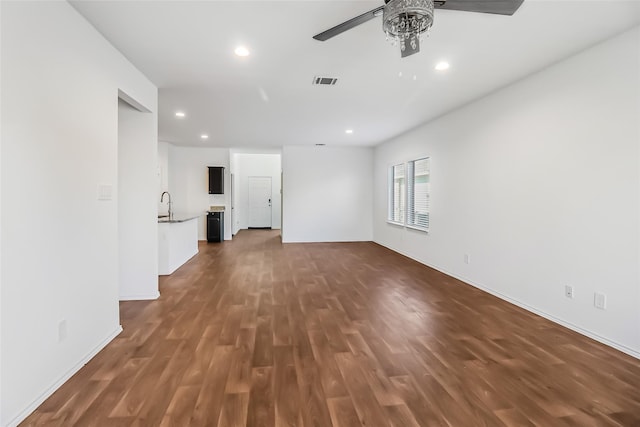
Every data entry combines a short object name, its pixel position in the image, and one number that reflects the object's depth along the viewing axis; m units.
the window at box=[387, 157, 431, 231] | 5.92
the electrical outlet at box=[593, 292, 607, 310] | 2.71
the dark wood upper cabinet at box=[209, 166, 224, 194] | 8.57
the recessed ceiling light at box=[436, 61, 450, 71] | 3.15
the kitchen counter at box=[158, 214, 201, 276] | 4.83
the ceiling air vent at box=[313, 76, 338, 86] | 3.57
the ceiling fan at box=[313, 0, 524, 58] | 1.71
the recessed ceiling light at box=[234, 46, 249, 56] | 2.81
